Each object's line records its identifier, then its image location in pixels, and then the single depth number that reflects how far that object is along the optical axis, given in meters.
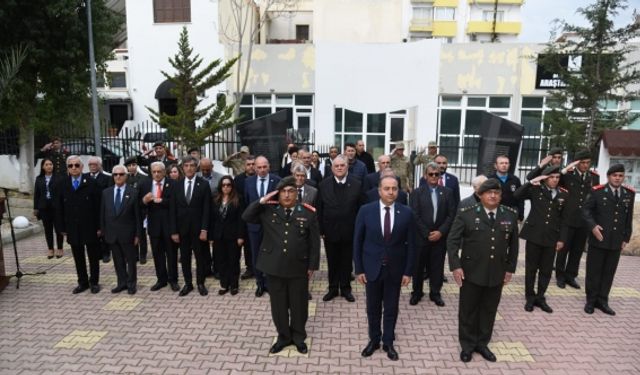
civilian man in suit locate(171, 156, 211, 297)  5.95
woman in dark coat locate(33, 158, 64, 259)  7.67
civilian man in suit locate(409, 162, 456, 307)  5.59
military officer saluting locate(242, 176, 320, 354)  4.32
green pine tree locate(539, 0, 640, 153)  9.07
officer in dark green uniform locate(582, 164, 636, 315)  5.46
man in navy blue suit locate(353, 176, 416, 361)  4.30
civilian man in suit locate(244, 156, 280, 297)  5.92
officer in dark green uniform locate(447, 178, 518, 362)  4.28
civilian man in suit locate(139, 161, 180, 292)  6.00
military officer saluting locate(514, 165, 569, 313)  5.51
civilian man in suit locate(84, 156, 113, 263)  6.62
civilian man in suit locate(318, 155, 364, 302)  5.73
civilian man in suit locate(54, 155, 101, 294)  6.12
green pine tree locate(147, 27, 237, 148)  10.84
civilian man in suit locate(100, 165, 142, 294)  5.95
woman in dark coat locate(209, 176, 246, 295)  5.95
